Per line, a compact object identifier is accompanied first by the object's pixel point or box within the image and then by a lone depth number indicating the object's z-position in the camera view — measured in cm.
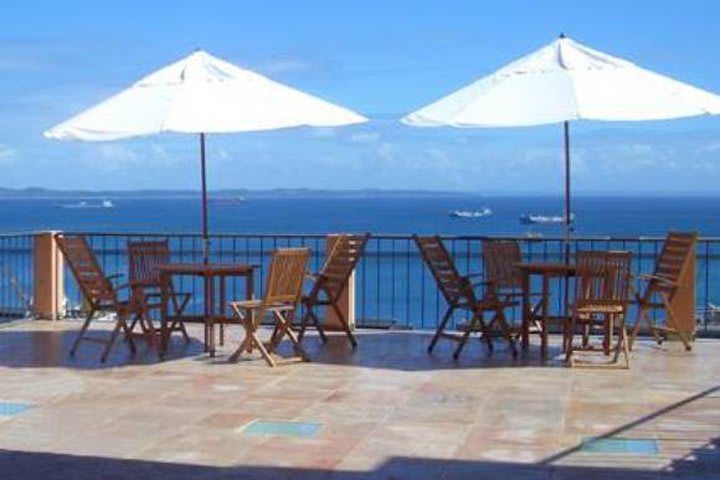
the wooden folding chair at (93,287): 866
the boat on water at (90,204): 14256
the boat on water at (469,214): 10109
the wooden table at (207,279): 852
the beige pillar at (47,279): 1080
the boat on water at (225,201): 15809
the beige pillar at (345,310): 1005
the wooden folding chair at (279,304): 817
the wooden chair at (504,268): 905
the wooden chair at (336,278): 896
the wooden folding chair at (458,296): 855
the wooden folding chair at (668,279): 852
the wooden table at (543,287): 828
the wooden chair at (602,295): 804
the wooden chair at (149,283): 877
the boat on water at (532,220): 7342
